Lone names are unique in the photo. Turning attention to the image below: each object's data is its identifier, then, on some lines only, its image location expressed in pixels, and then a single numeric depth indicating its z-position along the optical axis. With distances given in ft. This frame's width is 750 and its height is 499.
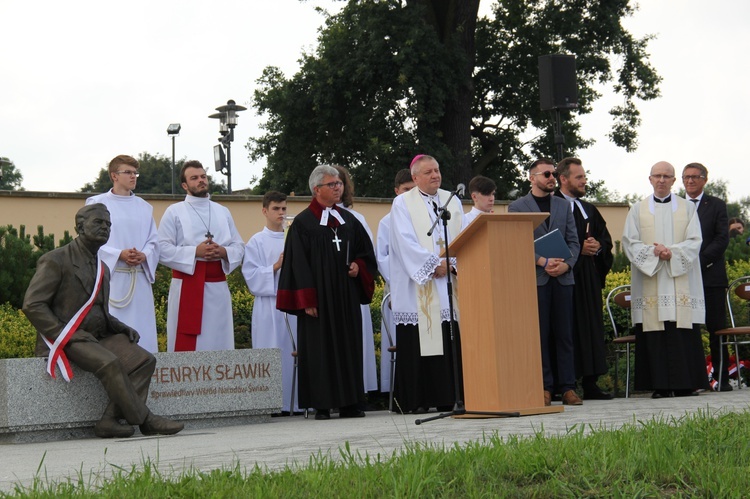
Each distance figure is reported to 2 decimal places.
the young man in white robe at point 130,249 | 33.53
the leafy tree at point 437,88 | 89.25
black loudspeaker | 47.75
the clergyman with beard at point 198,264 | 35.12
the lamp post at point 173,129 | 93.66
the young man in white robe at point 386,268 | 36.55
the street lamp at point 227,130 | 72.38
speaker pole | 45.88
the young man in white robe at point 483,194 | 36.37
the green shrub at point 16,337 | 39.60
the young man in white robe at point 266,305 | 38.55
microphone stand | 25.81
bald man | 35.91
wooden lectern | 26.68
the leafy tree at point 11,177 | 228.72
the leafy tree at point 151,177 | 222.07
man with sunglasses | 33.76
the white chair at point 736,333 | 36.65
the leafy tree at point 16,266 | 45.21
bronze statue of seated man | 27.40
